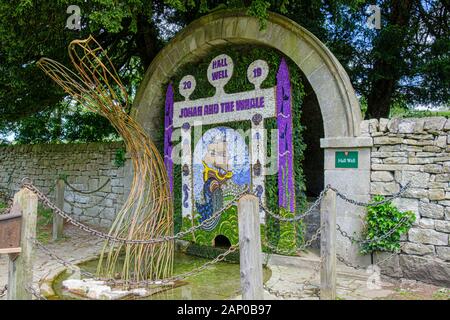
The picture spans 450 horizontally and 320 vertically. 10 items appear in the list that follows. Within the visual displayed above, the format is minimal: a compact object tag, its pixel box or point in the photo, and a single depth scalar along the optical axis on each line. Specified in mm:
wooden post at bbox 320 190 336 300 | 3816
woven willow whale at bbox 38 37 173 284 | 4301
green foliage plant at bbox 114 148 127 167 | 7734
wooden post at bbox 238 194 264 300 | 3018
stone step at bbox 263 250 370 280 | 4770
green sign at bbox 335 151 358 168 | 4895
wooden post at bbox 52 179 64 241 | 6980
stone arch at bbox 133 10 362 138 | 4965
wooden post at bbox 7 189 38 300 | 2883
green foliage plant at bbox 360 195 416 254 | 4523
